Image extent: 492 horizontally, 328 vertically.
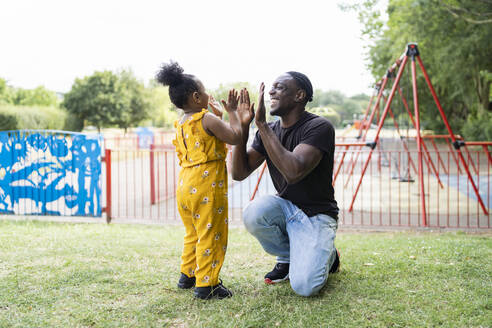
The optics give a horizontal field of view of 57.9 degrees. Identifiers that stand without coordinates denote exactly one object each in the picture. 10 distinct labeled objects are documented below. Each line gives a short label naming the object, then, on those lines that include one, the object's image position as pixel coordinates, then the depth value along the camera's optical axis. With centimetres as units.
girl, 320
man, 317
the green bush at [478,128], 2075
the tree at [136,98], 3838
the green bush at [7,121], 2256
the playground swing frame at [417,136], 673
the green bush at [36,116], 2303
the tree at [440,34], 1090
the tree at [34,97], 4625
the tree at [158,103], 3994
